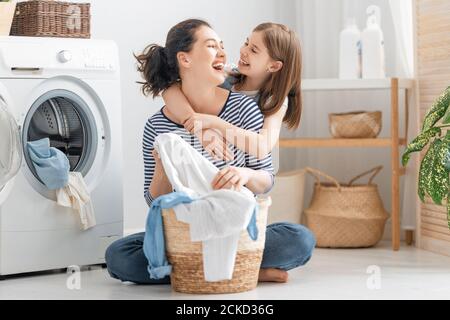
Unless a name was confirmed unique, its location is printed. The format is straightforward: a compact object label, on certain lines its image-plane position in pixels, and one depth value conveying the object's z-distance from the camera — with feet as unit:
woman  12.63
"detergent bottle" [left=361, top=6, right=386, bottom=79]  17.39
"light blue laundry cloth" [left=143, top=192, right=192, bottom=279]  11.69
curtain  17.40
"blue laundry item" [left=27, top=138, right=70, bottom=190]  13.78
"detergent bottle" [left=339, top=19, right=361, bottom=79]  17.59
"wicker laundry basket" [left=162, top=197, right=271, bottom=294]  11.71
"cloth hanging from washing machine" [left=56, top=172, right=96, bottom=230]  14.05
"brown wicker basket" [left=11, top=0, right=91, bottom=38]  14.45
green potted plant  13.20
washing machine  13.66
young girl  12.61
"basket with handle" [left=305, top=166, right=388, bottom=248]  17.38
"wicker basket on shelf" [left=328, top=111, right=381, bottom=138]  17.44
